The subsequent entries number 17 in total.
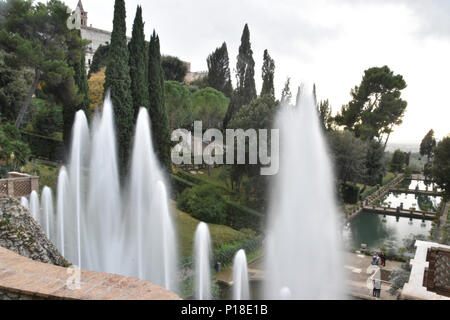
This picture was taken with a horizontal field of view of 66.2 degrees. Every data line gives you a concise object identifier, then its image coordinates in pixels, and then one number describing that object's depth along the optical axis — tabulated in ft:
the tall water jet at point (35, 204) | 37.11
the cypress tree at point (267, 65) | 113.70
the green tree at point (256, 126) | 56.39
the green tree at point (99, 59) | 115.14
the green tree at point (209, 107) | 99.91
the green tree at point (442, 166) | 68.13
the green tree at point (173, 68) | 143.72
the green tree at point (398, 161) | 144.89
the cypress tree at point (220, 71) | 130.93
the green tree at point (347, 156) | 76.43
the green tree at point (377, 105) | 109.09
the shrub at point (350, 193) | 84.48
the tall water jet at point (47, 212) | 34.65
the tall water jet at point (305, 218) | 34.55
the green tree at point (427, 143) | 162.17
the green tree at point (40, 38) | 53.93
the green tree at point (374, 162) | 93.66
